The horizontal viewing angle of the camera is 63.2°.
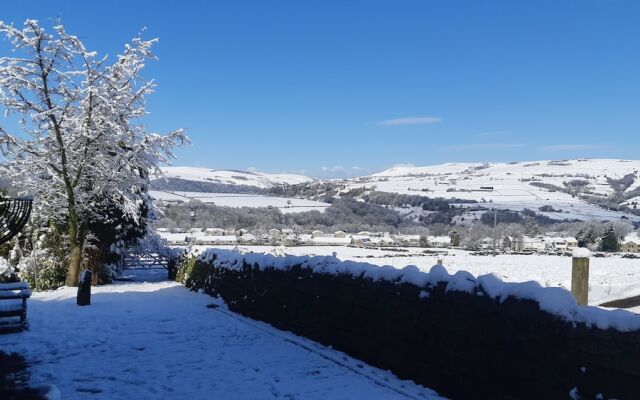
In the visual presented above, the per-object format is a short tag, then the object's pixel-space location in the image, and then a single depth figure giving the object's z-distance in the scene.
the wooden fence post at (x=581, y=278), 8.30
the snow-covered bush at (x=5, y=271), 14.85
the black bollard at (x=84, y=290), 12.64
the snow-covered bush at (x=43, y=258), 17.73
